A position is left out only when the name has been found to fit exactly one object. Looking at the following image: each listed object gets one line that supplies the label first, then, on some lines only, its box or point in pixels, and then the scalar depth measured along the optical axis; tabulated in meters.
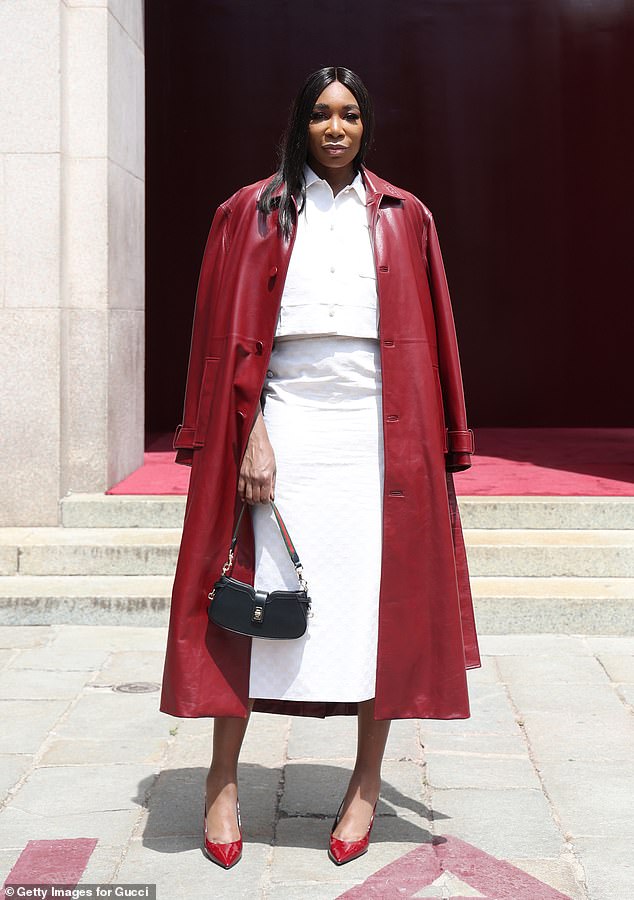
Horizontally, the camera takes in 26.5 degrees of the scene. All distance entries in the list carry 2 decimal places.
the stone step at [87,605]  6.02
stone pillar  6.64
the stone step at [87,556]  6.35
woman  3.28
